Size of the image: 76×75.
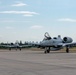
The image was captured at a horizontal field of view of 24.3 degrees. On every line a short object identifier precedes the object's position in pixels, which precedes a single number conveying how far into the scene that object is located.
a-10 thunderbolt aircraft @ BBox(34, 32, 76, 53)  39.32
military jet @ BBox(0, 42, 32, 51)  81.13
